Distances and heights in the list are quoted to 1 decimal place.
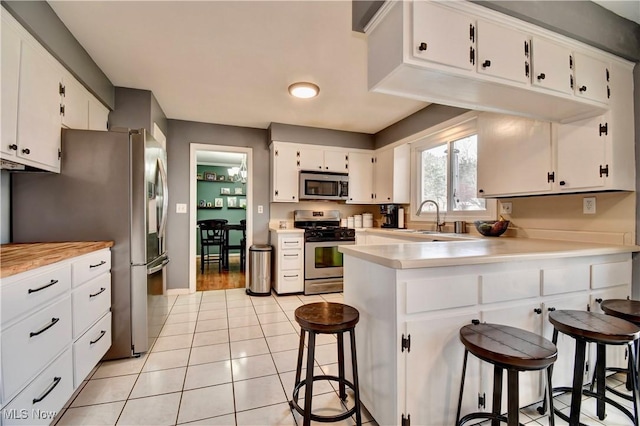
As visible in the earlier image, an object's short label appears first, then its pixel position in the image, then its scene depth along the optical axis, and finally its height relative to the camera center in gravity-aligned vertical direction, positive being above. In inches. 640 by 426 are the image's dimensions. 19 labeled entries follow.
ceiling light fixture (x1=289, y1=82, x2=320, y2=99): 114.4 +50.5
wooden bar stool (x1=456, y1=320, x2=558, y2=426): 41.7 -20.8
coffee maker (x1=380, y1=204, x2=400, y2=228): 166.6 +0.0
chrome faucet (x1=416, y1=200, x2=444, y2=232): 137.0 -4.8
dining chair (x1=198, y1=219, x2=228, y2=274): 227.9 -17.9
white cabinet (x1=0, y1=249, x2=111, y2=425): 44.7 -23.2
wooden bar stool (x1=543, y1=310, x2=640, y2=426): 50.5 -22.0
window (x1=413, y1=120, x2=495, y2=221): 125.6 +20.1
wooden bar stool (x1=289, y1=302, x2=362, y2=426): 54.7 -22.1
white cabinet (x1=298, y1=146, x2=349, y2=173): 169.8 +32.9
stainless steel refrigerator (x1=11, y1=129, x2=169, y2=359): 78.5 +1.8
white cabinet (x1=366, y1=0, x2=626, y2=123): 52.7 +31.4
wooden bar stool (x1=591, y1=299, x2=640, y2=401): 59.8 -20.8
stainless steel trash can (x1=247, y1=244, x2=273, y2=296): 157.1 -31.2
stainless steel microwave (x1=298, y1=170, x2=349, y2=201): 167.9 +17.0
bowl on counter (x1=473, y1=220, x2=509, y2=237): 101.0 -4.7
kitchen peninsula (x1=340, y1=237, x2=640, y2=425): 52.2 -18.9
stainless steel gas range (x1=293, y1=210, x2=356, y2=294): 159.6 -24.7
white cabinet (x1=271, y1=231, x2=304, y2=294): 156.6 -26.5
